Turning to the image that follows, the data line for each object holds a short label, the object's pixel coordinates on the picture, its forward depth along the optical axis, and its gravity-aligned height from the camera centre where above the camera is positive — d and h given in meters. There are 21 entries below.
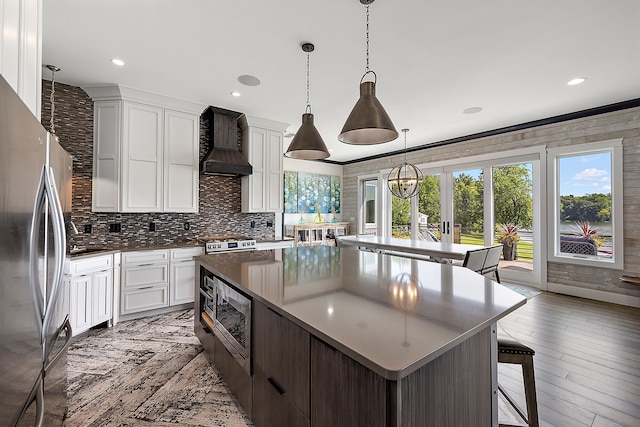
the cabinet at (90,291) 2.74 -0.76
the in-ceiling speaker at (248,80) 3.22 +1.58
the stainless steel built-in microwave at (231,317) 1.52 -0.63
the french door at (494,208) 4.73 +0.18
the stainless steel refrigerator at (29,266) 0.73 -0.16
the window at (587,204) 3.93 +0.20
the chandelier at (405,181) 5.07 +0.66
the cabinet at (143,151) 3.46 +0.84
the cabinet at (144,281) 3.29 -0.76
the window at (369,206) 7.61 +0.30
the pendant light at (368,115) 1.77 +0.64
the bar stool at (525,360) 1.37 -0.69
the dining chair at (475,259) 3.14 -0.47
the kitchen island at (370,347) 0.81 -0.44
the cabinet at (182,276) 3.58 -0.75
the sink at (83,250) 2.97 -0.37
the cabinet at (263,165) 4.51 +0.85
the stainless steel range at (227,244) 3.73 -0.36
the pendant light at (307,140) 2.34 +0.63
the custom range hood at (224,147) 4.05 +1.04
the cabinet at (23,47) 0.89 +0.59
